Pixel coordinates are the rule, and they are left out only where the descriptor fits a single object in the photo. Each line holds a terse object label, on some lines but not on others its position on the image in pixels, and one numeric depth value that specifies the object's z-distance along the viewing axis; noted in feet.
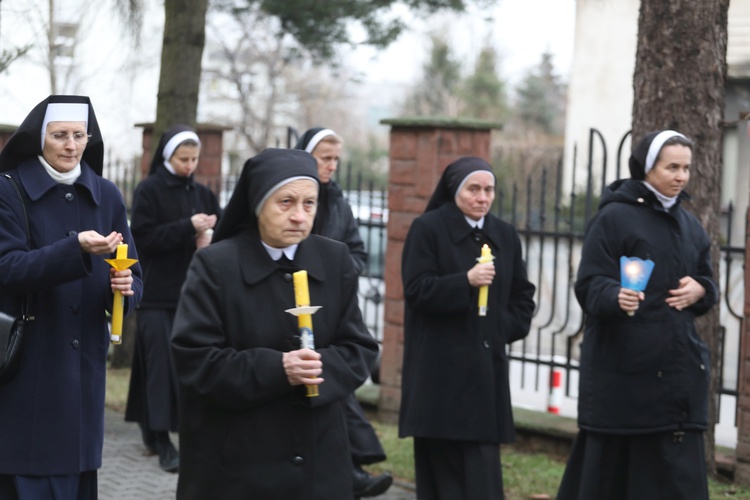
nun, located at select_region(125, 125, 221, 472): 39.45
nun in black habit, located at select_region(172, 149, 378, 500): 19.69
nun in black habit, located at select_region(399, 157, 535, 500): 31.09
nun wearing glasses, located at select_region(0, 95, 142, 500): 22.80
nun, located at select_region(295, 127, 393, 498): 34.68
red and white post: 43.58
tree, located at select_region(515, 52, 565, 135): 238.85
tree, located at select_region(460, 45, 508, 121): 226.18
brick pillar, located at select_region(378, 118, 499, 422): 44.20
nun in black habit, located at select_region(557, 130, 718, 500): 28.49
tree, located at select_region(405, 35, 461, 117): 237.38
